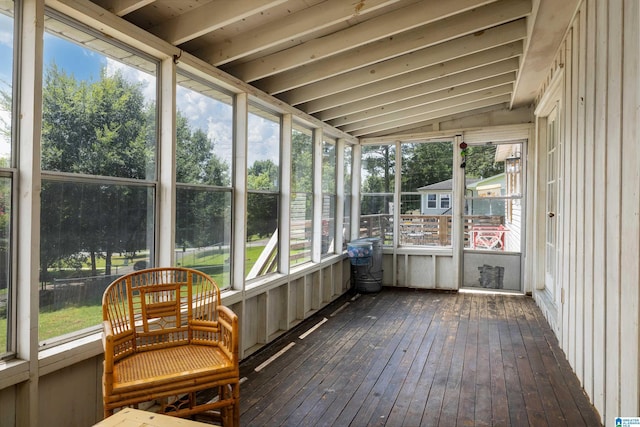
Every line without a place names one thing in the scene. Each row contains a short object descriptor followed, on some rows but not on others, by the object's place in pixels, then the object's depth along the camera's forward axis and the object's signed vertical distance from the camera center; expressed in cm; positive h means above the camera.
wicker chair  173 -77
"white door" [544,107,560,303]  450 +15
